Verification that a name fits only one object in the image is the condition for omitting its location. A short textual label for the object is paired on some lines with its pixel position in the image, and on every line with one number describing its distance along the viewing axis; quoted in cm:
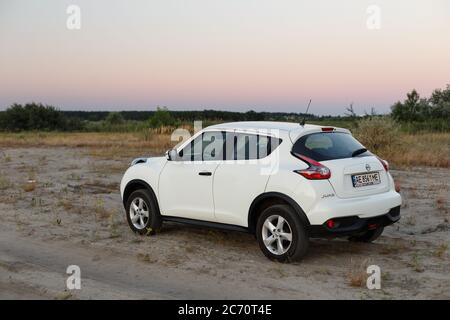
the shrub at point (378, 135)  2097
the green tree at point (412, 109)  4931
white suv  667
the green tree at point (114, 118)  7692
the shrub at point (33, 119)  6800
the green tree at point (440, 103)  5154
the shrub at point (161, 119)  4591
